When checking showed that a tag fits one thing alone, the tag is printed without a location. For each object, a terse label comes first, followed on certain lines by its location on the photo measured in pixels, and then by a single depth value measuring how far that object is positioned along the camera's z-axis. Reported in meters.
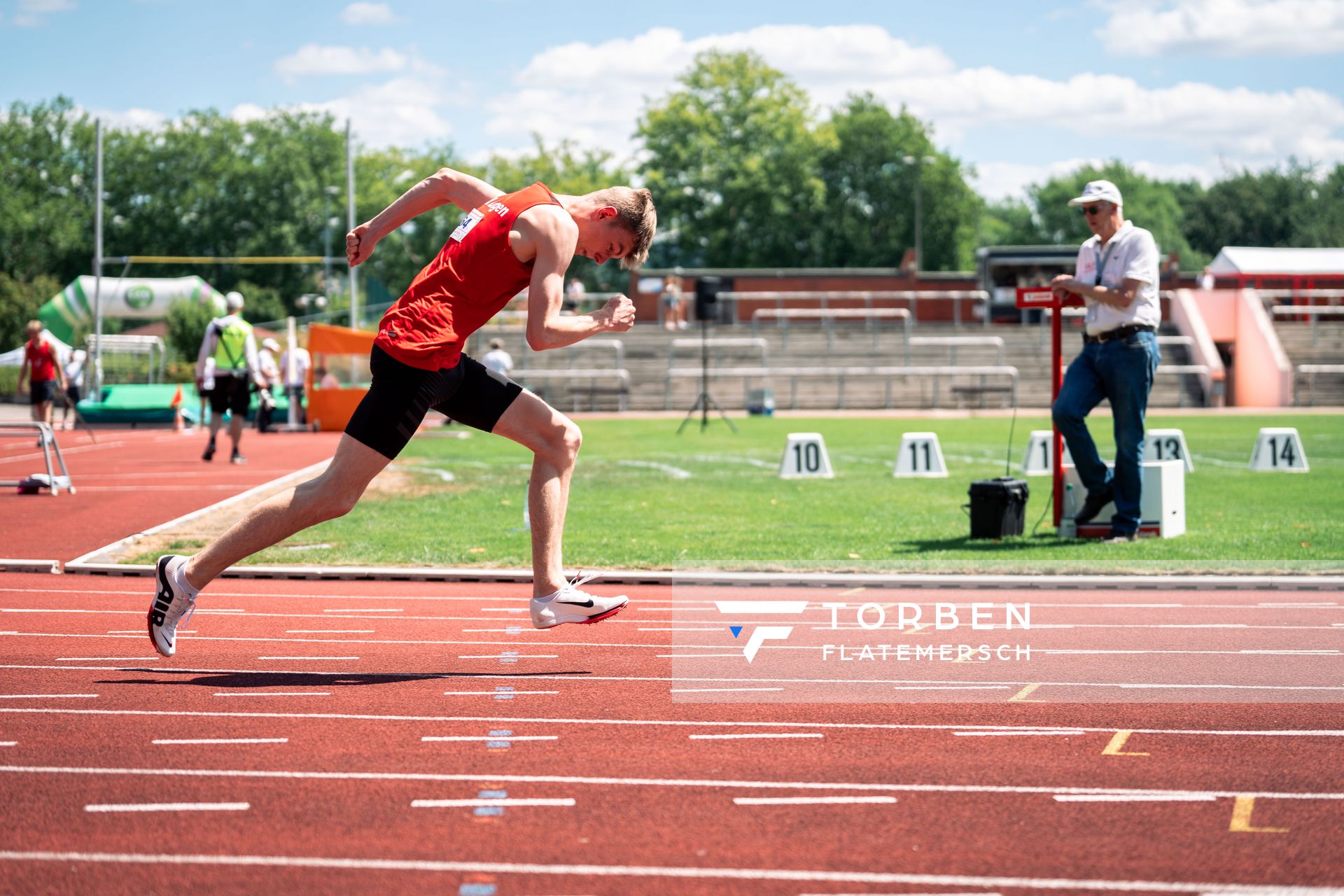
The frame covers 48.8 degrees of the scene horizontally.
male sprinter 5.45
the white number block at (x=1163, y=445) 13.52
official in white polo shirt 9.06
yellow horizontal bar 39.09
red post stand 9.48
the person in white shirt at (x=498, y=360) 29.97
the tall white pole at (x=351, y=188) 37.86
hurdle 12.63
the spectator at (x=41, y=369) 22.56
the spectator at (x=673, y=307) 47.00
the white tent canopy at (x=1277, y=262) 48.88
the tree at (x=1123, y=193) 112.81
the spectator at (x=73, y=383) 31.43
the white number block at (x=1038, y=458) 15.69
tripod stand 26.12
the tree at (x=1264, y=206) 97.31
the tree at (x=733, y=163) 85.94
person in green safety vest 17.73
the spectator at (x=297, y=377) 30.42
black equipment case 9.84
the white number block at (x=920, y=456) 15.73
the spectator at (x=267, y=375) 27.17
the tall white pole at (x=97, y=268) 39.75
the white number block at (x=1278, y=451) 16.33
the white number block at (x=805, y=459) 15.66
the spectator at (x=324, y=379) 29.22
